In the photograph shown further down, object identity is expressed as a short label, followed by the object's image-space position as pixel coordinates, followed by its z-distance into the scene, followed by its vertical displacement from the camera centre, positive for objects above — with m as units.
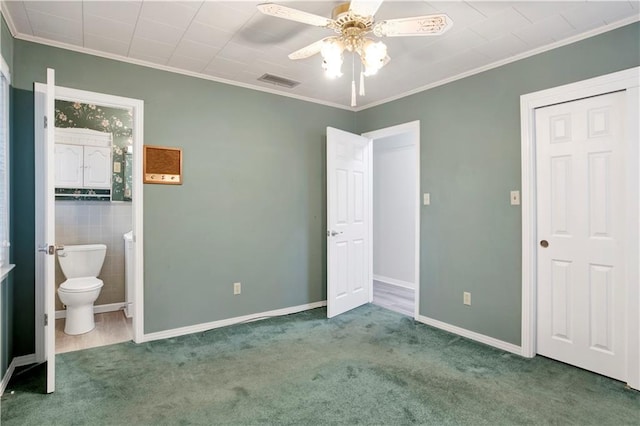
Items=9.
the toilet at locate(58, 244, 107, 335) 3.28 -0.66
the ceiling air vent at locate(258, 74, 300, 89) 3.34 +1.33
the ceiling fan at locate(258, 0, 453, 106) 1.70 +0.98
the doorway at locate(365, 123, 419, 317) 5.25 +0.00
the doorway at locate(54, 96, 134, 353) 3.78 +0.23
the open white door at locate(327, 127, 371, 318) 3.70 -0.07
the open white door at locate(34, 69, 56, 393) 2.59 +0.10
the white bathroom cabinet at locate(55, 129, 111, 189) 3.78 +0.63
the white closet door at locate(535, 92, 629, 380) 2.40 -0.14
